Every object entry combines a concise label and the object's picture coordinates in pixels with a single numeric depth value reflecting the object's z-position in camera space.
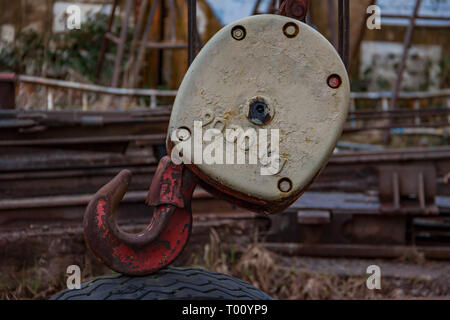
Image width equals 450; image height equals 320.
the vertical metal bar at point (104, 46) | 6.20
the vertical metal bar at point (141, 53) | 6.26
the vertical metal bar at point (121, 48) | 6.29
